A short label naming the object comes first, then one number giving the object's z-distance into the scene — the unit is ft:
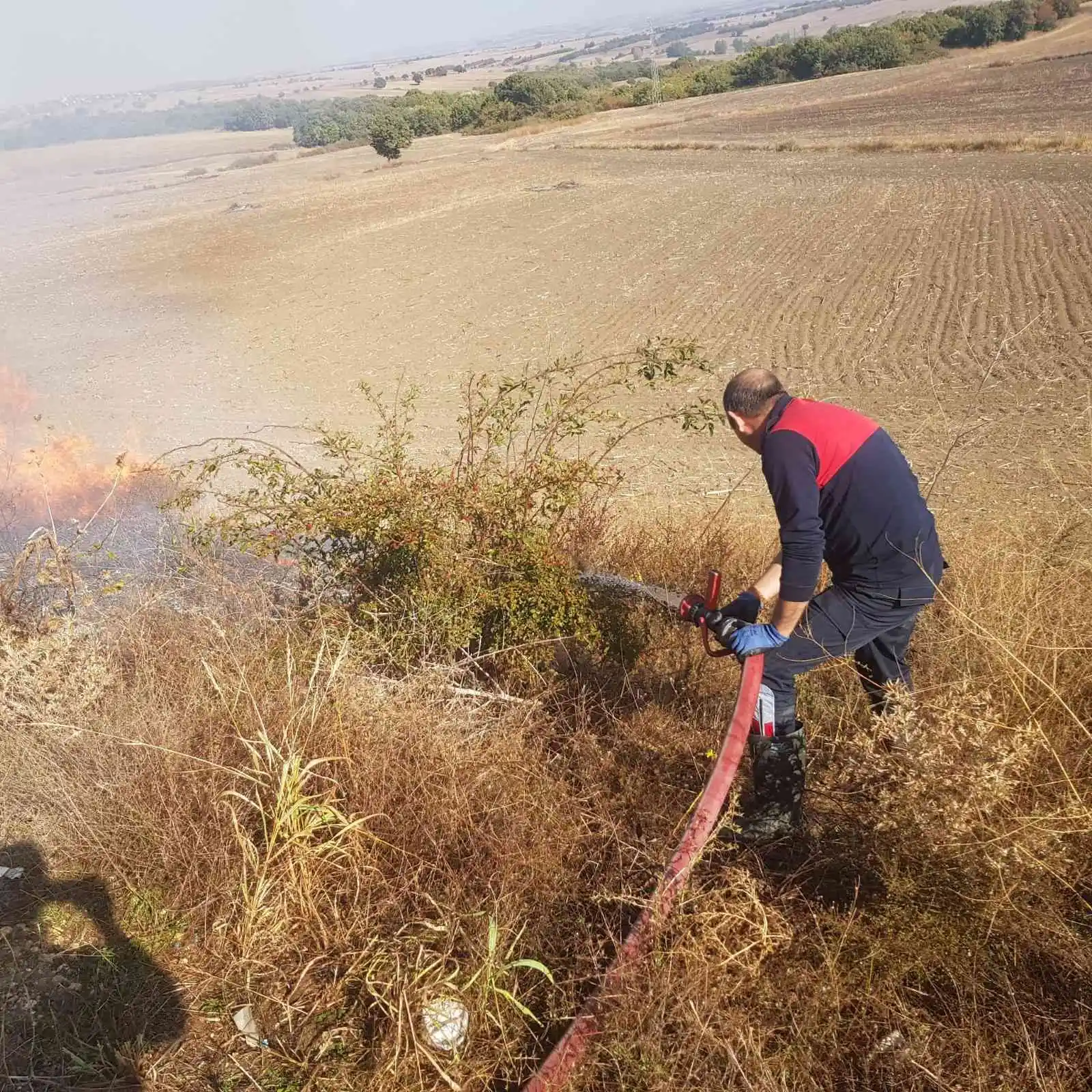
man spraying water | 8.46
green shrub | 11.60
